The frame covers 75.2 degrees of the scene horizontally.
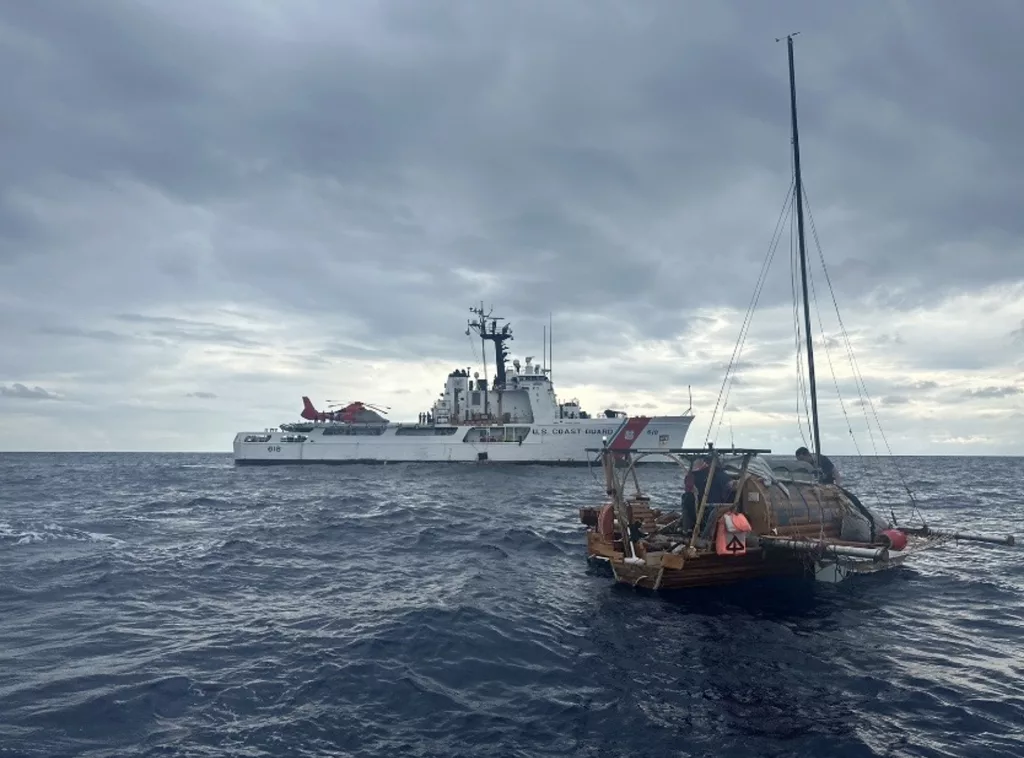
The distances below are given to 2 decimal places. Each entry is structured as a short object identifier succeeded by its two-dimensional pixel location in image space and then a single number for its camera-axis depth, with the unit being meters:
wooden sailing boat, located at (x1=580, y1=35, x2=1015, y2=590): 13.63
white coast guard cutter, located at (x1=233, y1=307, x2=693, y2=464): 61.53
